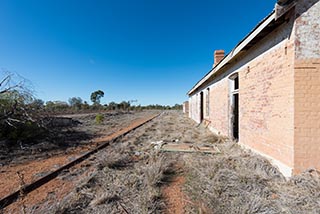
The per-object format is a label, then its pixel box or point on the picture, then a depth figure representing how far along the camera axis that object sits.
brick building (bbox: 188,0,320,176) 3.19
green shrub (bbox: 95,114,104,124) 13.34
